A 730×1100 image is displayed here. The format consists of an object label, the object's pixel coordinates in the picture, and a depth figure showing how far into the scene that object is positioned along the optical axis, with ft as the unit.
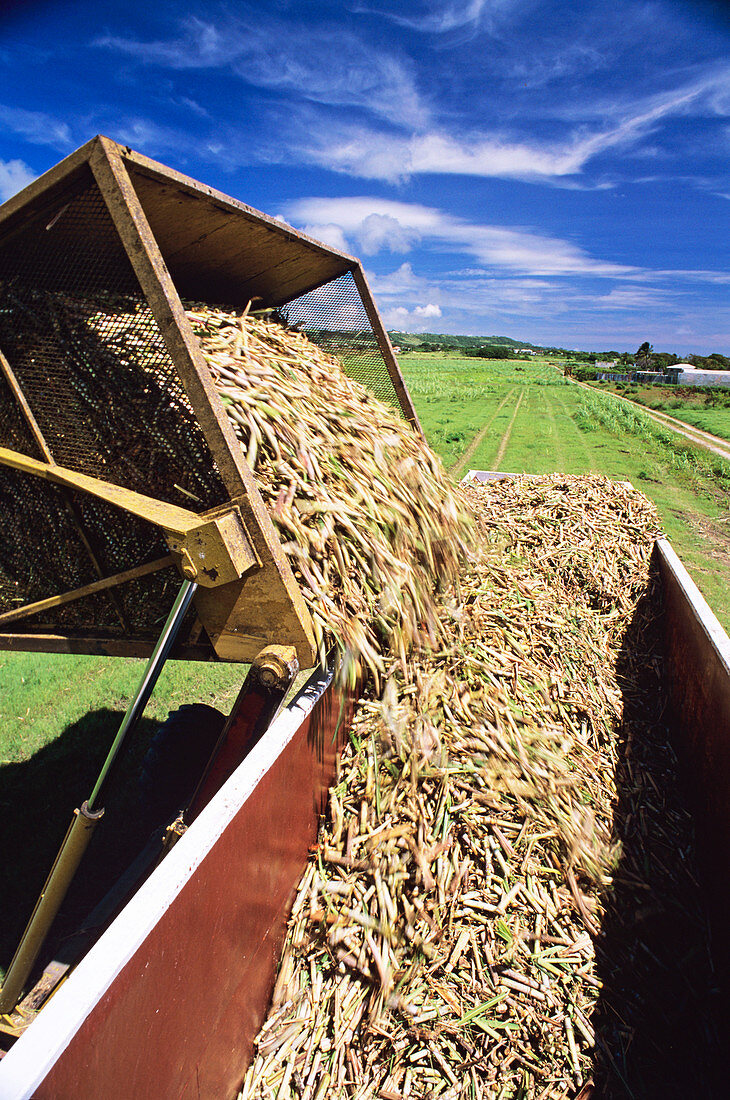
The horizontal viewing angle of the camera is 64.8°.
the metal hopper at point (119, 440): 5.91
